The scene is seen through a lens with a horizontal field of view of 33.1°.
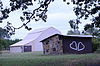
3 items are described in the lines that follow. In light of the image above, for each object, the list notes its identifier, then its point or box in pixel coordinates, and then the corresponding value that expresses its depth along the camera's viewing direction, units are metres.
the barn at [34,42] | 50.28
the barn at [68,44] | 28.75
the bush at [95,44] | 32.48
